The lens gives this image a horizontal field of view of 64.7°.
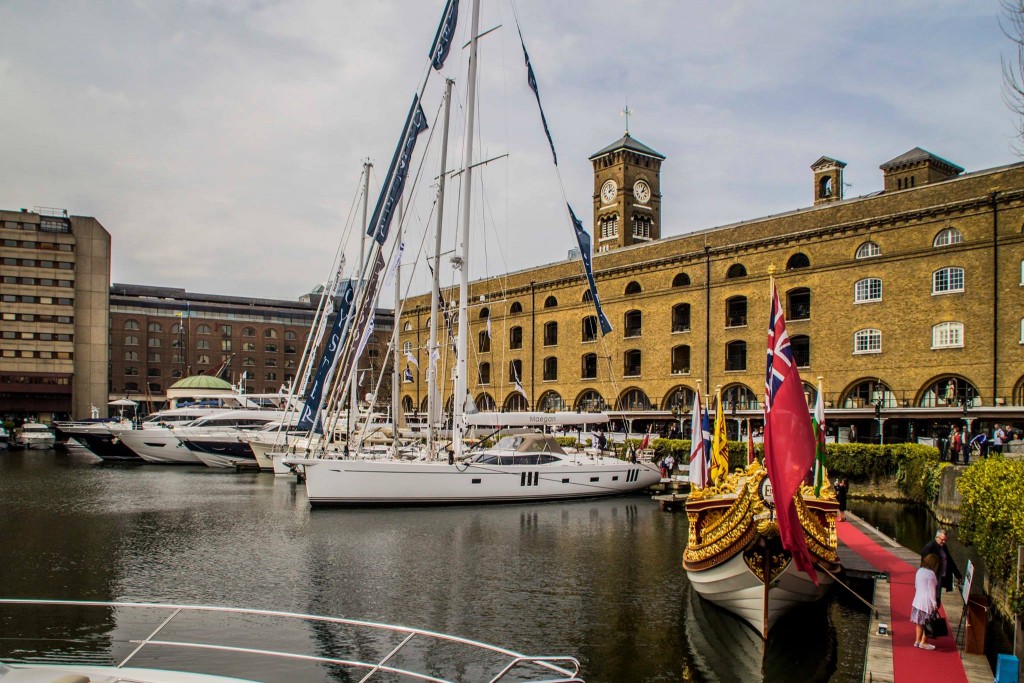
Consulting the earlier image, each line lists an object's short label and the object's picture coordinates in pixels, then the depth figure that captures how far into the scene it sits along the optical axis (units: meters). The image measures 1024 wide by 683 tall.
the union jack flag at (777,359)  13.59
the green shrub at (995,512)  13.48
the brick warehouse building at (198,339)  114.81
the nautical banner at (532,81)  32.84
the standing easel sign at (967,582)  12.99
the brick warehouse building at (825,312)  40.25
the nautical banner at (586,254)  33.59
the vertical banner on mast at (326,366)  35.66
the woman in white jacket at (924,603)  12.92
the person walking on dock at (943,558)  13.88
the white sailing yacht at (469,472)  31.78
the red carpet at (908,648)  11.73
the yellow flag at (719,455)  16.77
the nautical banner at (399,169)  34.84
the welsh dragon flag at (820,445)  18.12
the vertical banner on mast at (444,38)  34.41
